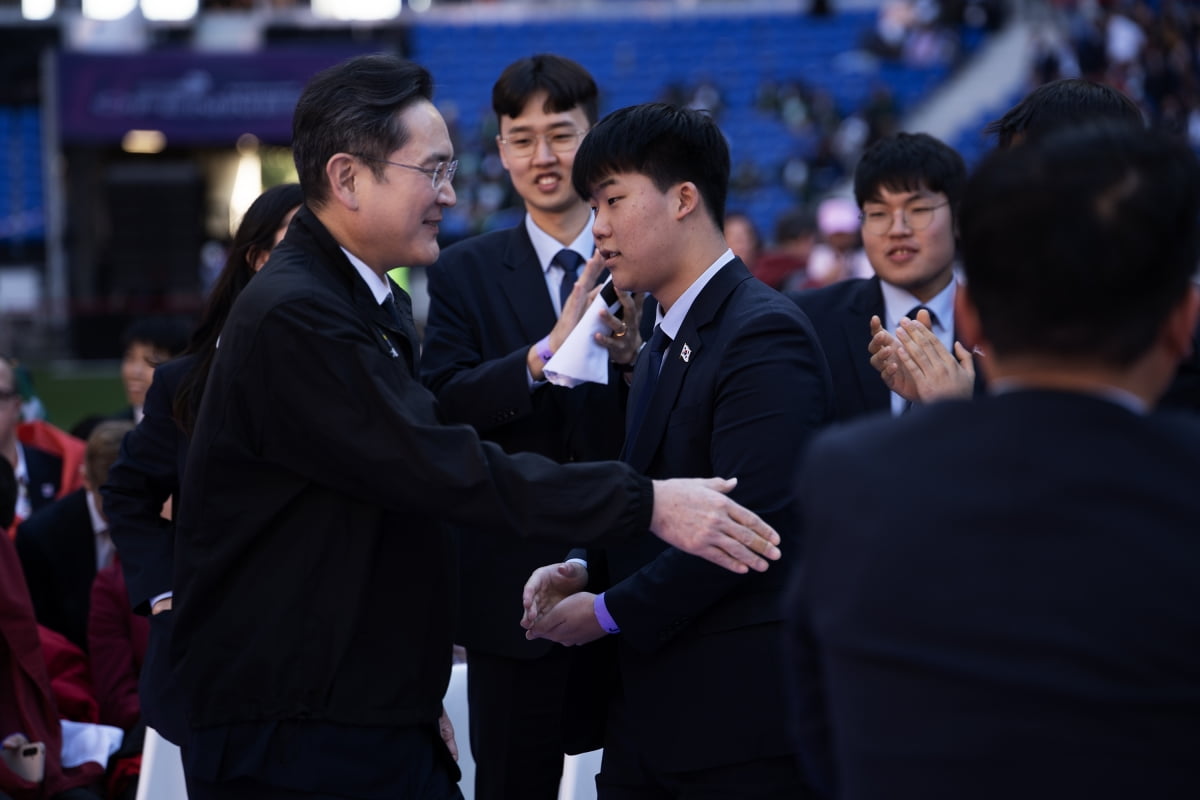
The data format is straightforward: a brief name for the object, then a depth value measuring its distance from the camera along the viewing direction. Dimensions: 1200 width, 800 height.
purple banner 22.95
